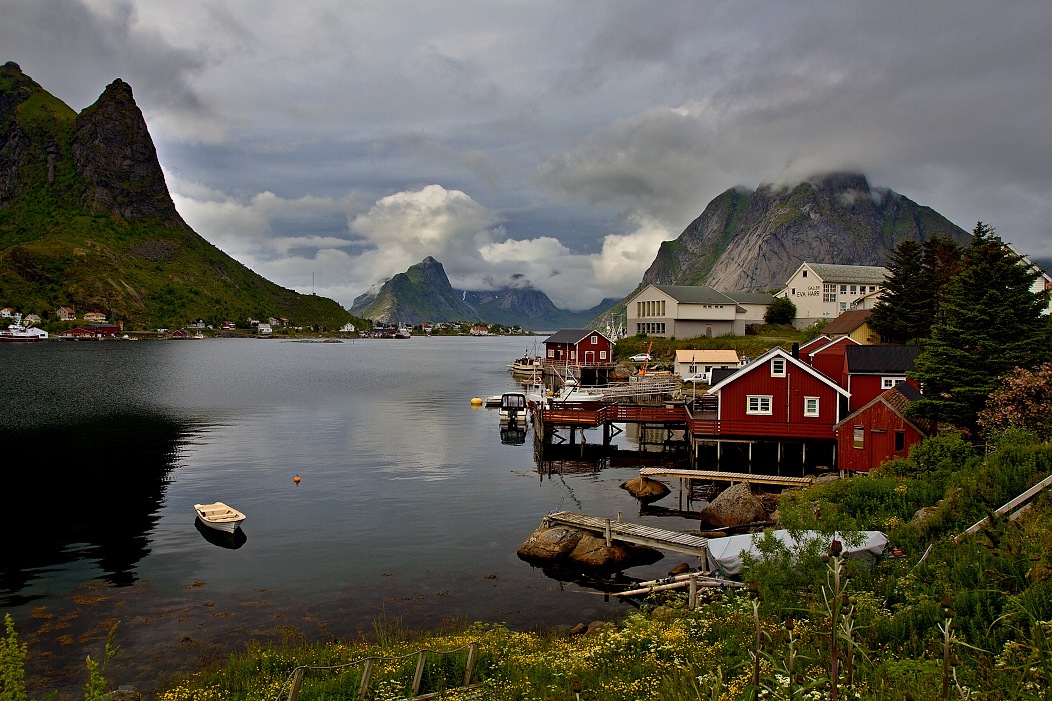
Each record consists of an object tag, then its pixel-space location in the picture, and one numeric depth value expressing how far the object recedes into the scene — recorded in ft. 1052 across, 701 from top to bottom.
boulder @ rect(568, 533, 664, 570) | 88.28
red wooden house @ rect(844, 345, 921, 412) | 154.20
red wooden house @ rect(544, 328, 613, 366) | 338.34
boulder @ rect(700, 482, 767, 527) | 104.83
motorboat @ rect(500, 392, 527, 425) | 219.00
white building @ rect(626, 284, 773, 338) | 353.51
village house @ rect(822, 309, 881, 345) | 258.16
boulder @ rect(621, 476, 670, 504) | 125.70
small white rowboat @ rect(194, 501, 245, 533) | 101.04
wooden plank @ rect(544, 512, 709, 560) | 82.64
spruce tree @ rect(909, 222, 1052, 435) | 109.70
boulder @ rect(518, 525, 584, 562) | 90.79
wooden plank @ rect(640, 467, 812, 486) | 124.77
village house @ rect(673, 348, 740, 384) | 265.75
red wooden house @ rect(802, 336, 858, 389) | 168.04
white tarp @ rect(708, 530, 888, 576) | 59.82
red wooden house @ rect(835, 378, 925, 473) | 120.88
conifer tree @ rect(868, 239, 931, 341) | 237.04
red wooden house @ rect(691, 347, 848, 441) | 149.18
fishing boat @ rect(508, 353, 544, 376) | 385.54
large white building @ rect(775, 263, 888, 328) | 362.33
